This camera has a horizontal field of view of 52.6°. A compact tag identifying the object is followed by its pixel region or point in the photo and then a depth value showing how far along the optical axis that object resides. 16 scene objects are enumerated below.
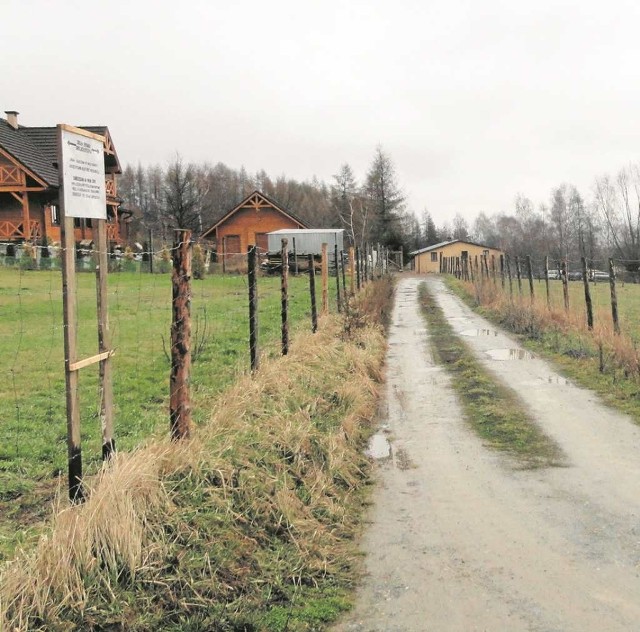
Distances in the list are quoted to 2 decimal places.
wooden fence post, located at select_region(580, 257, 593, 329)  13.75
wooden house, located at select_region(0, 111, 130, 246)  31.88
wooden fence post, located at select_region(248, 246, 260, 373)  7.34
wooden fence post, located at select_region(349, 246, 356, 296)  20.20
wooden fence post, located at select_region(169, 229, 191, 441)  4.88
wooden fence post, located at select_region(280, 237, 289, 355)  9.01
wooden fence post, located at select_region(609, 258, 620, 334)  12.51
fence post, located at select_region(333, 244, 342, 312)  14.71
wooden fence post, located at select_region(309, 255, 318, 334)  11.41
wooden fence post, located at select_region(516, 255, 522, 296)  18.57
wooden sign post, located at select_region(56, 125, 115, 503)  3.63
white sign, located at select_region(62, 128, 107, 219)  3.63
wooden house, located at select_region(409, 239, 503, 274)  72.56
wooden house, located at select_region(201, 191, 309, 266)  46.12
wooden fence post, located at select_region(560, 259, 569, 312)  15.86
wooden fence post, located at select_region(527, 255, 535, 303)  17.37
